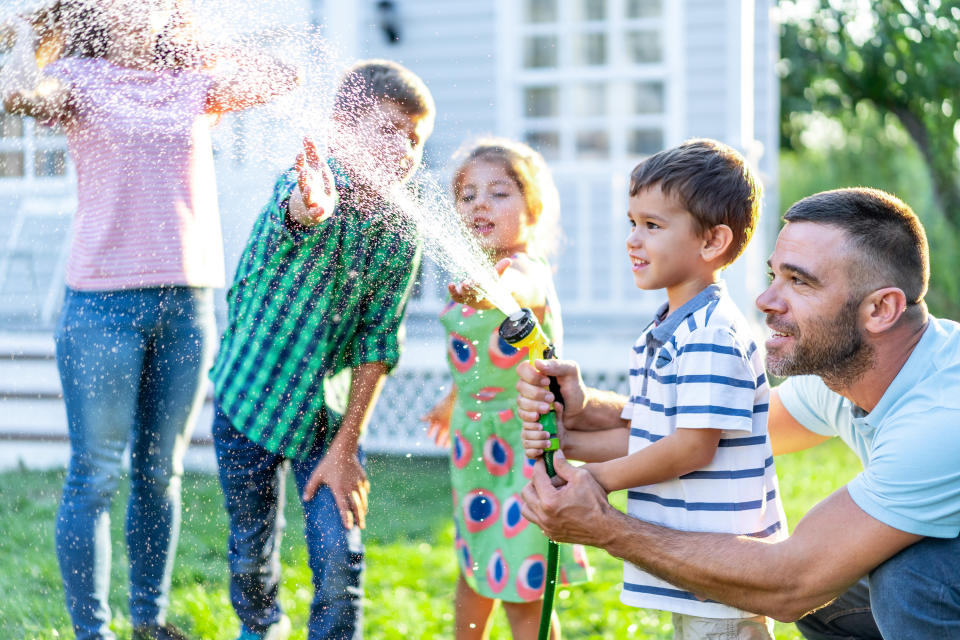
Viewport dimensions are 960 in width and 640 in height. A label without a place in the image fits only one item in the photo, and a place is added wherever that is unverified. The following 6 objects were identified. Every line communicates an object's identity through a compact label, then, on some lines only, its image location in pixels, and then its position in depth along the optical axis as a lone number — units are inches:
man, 72.7
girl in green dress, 97.2
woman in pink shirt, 93.9
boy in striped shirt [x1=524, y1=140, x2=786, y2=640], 74.6
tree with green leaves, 469.7
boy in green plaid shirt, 91.4
